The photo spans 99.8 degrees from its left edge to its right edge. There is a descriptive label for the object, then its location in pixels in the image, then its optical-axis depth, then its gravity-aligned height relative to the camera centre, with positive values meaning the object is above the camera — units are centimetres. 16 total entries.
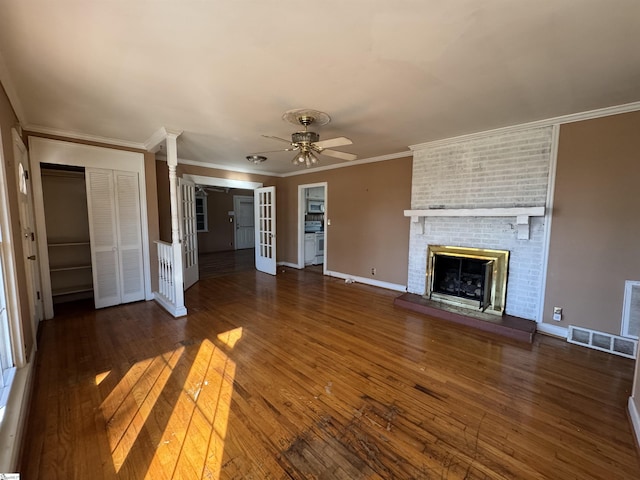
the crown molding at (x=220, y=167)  507 +102
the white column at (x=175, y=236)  340 -27
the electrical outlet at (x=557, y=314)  303 -108
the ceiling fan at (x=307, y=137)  272 +88
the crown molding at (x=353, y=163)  456 +105
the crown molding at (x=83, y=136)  324 +104
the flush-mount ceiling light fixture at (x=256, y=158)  468 +103
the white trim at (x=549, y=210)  300 +9
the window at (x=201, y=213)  838 +10
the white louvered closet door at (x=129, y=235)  387 -28
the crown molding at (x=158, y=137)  330 +103
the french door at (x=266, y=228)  590 -26
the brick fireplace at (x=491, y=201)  317 +22
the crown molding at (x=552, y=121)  259 +106
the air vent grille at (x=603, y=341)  265 -126
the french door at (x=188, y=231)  471 -27
